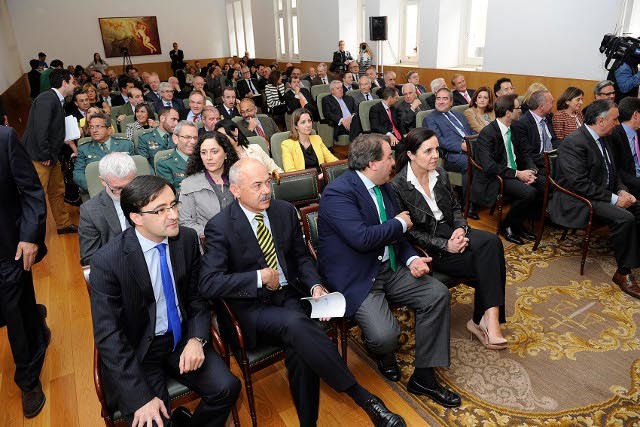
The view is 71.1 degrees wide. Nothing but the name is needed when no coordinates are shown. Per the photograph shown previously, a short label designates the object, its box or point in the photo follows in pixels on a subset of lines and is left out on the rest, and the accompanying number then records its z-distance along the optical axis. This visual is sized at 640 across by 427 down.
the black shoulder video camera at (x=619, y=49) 5.70
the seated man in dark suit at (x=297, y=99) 7.65
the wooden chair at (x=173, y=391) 1.85
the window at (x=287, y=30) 14.59
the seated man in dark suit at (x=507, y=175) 4.32
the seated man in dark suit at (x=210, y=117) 4.52
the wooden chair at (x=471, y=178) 4.36
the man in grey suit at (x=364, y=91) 7.66
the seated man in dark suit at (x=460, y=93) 7.09
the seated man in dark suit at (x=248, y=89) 10.22
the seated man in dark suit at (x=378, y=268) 2.47
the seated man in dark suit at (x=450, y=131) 5.07
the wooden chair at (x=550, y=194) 3.71
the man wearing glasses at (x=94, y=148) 4.35
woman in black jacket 2.82
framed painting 17.36
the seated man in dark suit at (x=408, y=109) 6.36
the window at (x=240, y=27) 18.03
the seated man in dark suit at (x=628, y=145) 4.04
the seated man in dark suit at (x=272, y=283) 2.15
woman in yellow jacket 4.44
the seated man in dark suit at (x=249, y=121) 5.17
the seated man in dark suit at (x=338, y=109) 7.07
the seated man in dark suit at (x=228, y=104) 6.44
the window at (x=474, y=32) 9.20
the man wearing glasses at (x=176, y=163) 3.85
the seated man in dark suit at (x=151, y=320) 1.87
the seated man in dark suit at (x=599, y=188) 3.52
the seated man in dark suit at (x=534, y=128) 4.61
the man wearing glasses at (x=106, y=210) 2.55
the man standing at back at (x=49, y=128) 4.57
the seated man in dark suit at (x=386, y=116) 6.19
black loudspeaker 10.04
